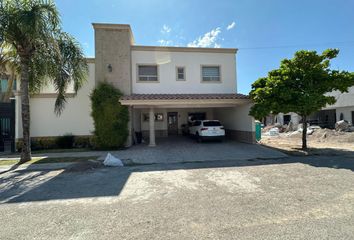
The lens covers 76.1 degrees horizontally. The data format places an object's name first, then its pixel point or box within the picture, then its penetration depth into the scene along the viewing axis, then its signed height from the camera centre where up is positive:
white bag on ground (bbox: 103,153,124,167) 9.90 -1.72
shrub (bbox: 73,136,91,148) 15.52 -1.26
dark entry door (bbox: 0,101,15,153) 15.24 -0.14
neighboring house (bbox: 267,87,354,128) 24.84 +0.70
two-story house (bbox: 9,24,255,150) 15.08 +2.79
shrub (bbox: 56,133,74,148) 15.23 -1.16
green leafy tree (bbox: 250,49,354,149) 11.41 +1.80
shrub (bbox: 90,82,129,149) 14.13 +0.32
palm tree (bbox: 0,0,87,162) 9.50 +3.65
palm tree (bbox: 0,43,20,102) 11.57 +3.58
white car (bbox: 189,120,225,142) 16.02 -0.62
